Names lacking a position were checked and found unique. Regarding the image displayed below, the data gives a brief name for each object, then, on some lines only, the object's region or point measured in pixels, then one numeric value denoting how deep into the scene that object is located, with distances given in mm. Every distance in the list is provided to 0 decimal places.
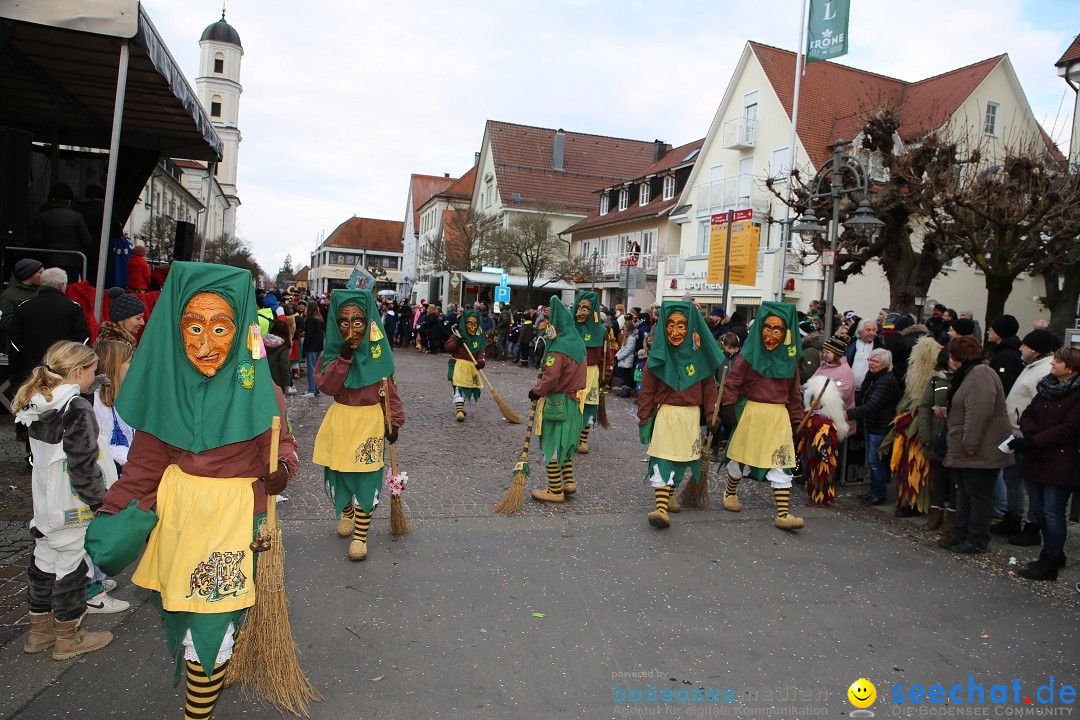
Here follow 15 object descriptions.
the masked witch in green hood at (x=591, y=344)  9578
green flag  20406
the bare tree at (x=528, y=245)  36031
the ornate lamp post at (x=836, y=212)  10781
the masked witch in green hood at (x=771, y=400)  6762
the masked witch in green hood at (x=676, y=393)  6656
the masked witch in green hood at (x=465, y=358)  12461
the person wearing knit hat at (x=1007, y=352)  7035
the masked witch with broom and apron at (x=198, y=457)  3055
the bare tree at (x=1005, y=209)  13523
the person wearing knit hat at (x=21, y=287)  7180
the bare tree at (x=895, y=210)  14852
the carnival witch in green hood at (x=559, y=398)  7262
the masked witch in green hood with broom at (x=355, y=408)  5539
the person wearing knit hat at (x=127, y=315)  5875
